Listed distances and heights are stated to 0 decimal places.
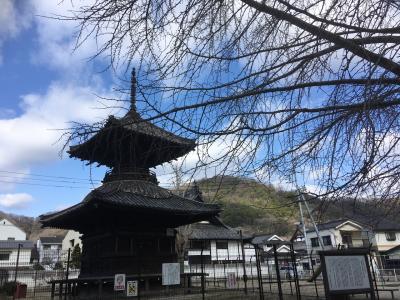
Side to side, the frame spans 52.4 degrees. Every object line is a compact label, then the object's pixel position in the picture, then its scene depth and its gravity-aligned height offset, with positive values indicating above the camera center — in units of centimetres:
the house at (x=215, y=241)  4641 +476
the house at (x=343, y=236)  5098 +526
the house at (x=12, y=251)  5949 +589
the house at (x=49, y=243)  8300 +931
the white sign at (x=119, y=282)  1293 +18
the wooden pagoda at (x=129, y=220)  1537 +266
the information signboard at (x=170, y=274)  1365 +38
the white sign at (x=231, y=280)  1716 +11
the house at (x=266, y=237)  5824 +658
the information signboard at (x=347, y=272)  860 +11
